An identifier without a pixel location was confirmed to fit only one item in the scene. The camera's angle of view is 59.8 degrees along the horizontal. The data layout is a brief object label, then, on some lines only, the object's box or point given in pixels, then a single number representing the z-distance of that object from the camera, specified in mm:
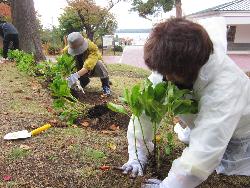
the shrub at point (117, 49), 16480
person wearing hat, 2972
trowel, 1909
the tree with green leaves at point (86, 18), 14406
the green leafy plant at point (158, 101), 1207
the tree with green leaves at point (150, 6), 17627
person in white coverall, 1089
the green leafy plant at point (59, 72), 2125
